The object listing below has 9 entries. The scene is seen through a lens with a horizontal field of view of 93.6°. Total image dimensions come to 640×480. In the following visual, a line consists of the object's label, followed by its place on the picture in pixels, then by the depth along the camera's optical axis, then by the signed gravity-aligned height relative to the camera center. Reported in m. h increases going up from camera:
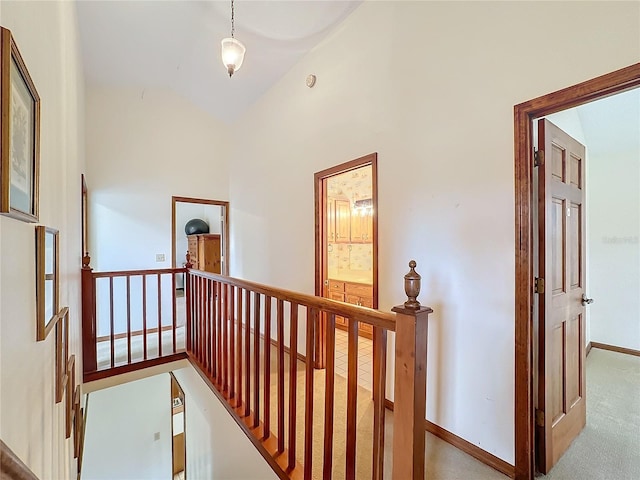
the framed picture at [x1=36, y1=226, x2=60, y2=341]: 1.01 -0.15
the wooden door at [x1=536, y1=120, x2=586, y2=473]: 1.70 -0.35
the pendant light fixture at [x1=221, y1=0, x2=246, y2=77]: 2.19 +1.38
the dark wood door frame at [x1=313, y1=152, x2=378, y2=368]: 3.01 -0.08
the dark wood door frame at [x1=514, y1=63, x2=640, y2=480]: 1.62 -0.27
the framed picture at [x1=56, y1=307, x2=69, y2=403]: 1.36 -0.53
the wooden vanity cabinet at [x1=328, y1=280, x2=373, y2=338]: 4.37 -0.85
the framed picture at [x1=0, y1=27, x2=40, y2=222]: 0.66 +0.28
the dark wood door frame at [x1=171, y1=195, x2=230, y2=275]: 4.42 +0.28
